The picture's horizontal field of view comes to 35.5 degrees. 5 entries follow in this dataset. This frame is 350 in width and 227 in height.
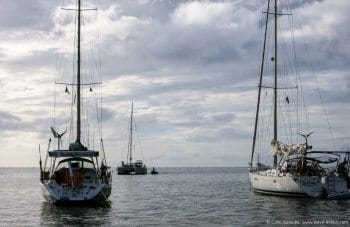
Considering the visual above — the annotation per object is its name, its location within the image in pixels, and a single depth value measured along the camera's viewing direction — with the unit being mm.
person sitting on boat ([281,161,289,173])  47806
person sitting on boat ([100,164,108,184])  40750
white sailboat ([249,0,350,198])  45947
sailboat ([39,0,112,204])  38312
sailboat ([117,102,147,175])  140000
